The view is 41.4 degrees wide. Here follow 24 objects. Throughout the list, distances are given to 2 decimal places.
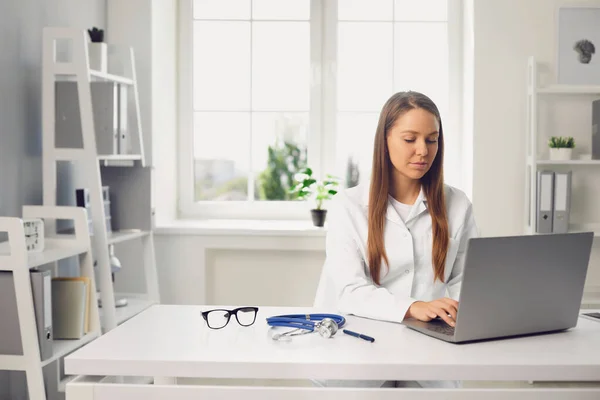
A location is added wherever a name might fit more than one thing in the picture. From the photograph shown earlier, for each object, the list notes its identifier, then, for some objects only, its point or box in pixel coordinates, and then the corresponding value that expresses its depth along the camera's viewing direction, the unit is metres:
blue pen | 1.73
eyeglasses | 1.88
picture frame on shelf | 3.76
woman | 2.12
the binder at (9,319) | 2.37
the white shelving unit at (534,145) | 3.60
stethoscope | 1.77
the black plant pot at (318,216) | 3.97
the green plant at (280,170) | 4.27
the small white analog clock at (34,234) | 2.60
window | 4.21
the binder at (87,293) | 2.81
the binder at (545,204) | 3.57
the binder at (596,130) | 3.63
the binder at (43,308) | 2.39
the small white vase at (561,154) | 3.63
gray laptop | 1.64
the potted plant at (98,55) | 3.27
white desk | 1.55
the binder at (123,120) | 3.30
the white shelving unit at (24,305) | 2.34
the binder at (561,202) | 3.57
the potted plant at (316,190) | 3.95
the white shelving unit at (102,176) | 2.97
